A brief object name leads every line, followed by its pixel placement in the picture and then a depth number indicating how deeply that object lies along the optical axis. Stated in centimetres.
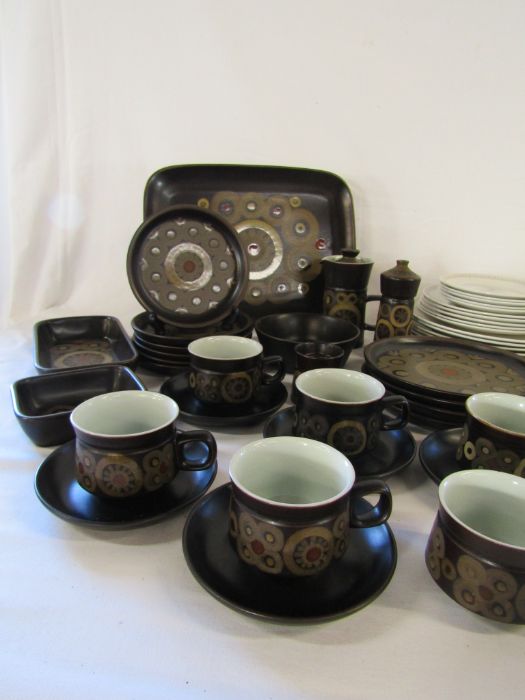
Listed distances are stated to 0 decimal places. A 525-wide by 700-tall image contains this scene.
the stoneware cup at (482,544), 41
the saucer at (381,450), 60
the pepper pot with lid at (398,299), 95
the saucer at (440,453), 61
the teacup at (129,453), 51
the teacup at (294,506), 42
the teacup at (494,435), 55
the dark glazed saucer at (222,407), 70
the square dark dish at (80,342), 90
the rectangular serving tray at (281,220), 108
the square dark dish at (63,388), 67
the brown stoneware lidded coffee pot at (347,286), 97
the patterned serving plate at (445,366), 75
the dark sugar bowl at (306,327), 94
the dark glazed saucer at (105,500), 50
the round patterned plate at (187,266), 93
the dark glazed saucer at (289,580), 41
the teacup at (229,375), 71
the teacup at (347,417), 60
